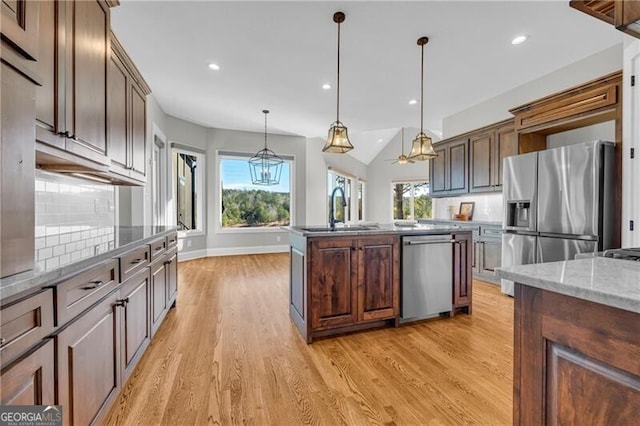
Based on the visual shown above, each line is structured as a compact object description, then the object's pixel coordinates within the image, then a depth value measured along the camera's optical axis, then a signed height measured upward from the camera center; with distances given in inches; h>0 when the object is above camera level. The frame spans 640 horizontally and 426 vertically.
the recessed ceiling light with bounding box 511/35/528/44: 111.0 +69.7
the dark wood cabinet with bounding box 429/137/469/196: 185.9 +31.5
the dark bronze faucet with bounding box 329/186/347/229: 101.4 +0.3
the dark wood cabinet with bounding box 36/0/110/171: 53.1 +28.2
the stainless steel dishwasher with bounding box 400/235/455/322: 103.2 -24.0
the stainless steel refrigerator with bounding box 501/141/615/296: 104.9 +4.1
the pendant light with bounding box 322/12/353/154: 104.3 +26.9
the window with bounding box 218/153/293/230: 254.2 +13.5
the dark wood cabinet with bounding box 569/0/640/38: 38.0 +28.3
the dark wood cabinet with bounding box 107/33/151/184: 83.8 +32.1
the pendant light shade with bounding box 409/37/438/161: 118.3 +27.0
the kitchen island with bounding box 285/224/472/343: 91.7 -22.3
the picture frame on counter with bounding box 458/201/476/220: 193.2 +2.6
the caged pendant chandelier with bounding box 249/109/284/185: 250.7 +41.0
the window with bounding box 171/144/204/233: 222.4 +19.5
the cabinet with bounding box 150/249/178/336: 87.1 -26.5
